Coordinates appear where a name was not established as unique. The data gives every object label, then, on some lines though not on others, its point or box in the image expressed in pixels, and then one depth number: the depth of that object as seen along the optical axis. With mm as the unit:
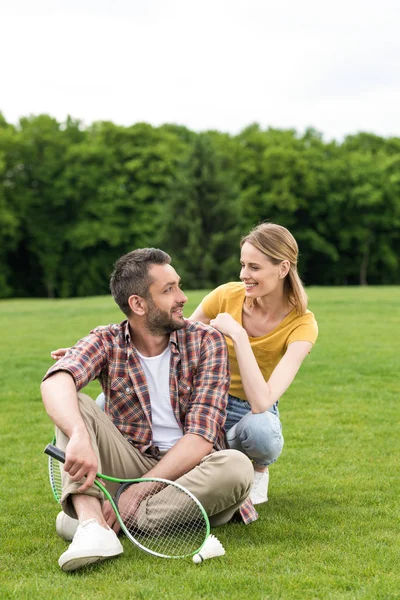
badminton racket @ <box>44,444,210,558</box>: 4281
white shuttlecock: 4066
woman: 4914
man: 4473
